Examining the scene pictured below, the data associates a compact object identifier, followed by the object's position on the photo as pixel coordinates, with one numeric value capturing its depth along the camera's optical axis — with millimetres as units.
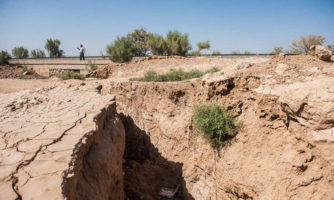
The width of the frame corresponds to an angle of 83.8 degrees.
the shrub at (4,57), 14508
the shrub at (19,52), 22116
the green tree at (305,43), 14830
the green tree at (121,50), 12759
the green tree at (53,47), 22422
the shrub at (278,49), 16994
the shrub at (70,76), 9383
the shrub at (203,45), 15969
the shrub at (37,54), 22188
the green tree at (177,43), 14330
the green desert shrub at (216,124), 3529
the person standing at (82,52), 14141
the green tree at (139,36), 19266
